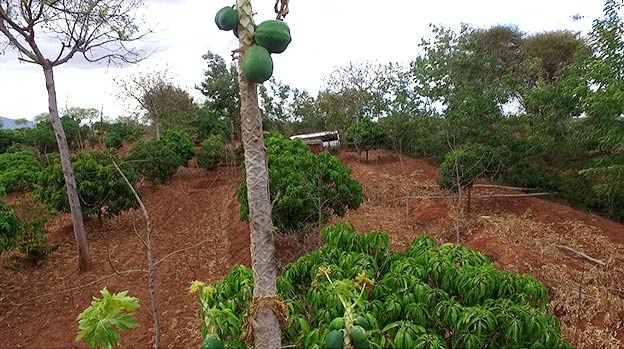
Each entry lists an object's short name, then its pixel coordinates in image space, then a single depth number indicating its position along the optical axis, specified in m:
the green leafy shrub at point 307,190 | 6.62
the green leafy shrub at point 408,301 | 2.26
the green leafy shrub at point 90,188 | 9.42
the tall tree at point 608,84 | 6.48
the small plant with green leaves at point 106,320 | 2.20
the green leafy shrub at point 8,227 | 6.38
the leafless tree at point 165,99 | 20.31
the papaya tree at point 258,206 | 1.49
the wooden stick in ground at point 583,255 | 6.78
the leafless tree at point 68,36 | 6.87
